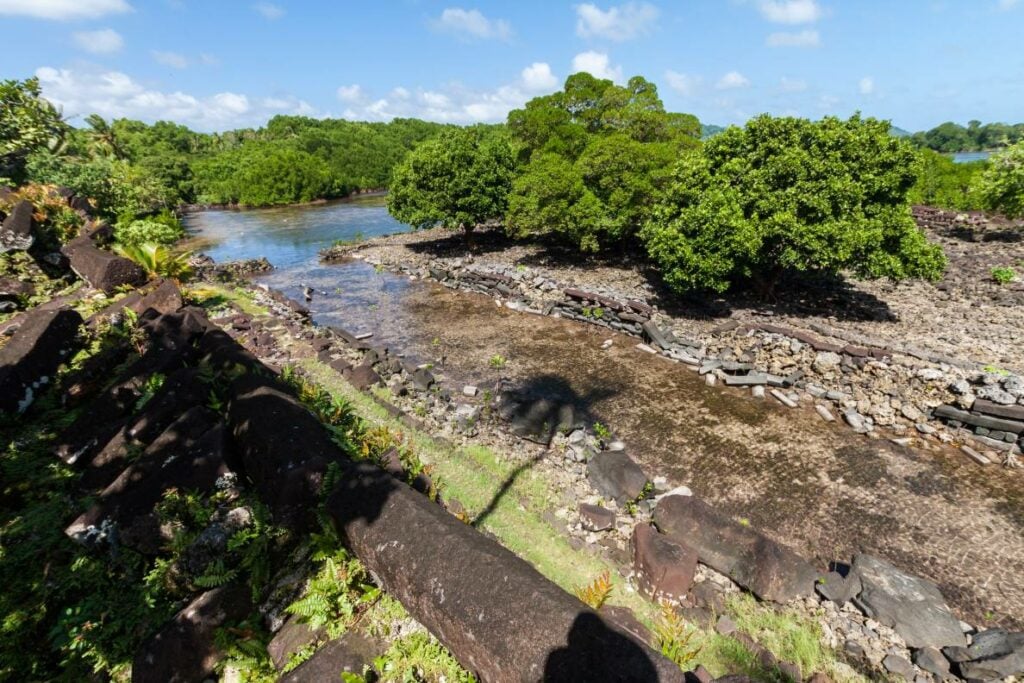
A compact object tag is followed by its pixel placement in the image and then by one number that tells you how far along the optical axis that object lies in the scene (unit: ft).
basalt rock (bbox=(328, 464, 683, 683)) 8.58
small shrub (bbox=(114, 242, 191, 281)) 48.08
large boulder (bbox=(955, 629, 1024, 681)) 15.65
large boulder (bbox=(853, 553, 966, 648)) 17.40
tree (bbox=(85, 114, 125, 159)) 164.25
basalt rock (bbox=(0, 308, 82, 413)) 21.49
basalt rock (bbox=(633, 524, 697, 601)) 19.07
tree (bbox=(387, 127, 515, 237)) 85.47
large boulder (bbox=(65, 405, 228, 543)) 13.60
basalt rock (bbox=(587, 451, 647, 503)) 25.91
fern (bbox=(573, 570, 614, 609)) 16.11
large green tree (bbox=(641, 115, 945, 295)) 41.45
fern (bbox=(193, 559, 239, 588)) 11.96
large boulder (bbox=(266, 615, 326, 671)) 11.09
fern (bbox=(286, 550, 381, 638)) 11.65
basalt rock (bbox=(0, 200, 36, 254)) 40.29
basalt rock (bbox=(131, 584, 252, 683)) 10.24
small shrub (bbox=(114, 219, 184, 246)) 57.77
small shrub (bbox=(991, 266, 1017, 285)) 52.85
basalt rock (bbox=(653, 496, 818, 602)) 19.44
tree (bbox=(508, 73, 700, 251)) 64.13
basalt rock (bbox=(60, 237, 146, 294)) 40.14
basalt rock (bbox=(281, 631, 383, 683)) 10.18
